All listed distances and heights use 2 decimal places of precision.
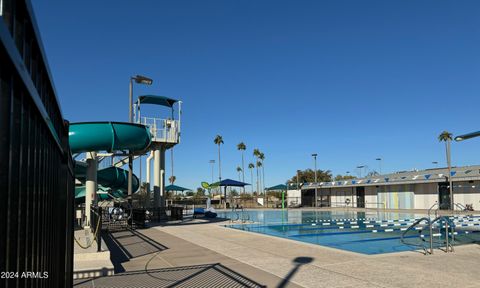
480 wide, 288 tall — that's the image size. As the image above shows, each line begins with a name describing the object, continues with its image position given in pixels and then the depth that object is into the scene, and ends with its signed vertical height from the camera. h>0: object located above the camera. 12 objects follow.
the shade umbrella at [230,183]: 29.51 -0.47
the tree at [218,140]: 90.69 +8.98
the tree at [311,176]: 91.44 +0.07
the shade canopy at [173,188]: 38.83 -1.05
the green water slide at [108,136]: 16.11 +1.84
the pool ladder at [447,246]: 10.71 -2.00
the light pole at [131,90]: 21.20 +5.13
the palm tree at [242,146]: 97.31 +7.93
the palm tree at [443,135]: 68.69 +7.23
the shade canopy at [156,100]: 26.09 +5.51
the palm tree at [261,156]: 99.62 +5.47
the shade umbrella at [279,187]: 47.44 -1.31
